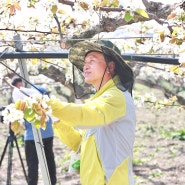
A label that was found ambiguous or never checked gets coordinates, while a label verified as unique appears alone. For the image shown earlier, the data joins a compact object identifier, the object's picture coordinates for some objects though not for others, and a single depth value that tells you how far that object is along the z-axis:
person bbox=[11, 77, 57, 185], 11.09
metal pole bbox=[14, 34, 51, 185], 7.37
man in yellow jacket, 5.20
